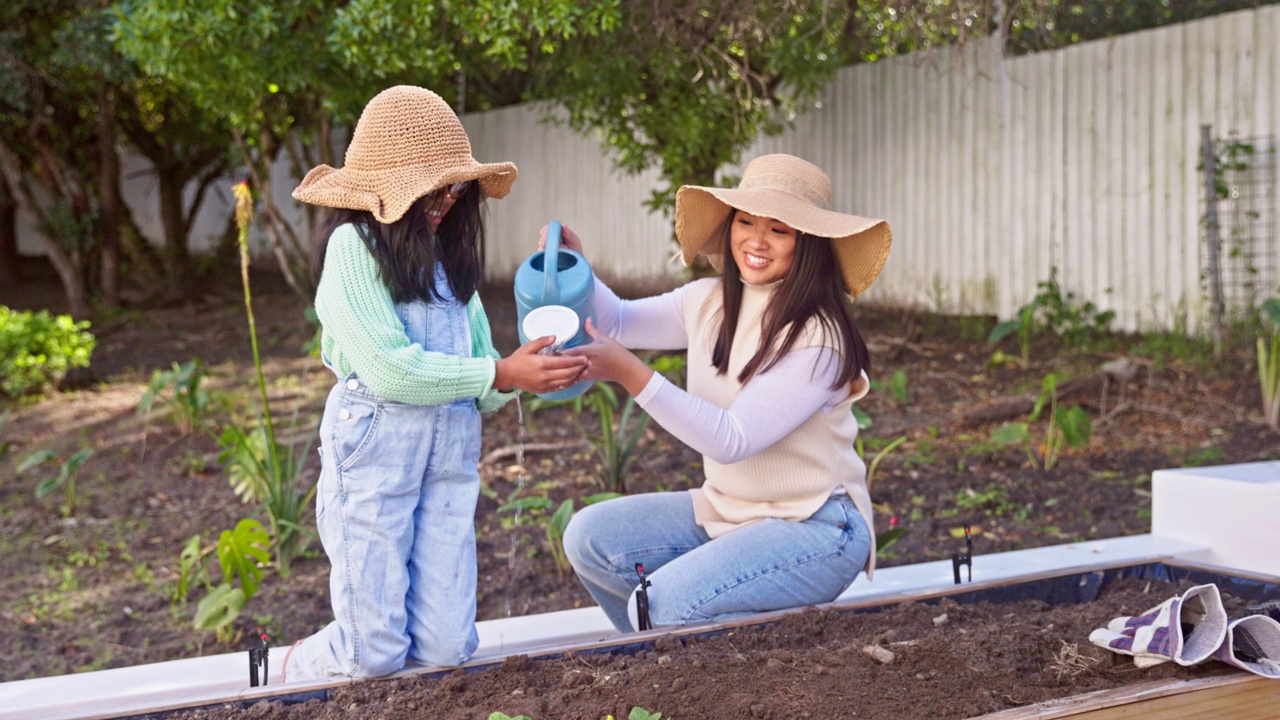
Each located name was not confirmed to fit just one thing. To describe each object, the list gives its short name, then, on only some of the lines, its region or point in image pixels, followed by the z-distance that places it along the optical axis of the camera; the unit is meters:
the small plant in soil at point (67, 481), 4.26
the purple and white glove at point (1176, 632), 1.98
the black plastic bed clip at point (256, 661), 2.26
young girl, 2.17
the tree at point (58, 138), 9.26
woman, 2.44
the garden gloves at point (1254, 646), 1.97
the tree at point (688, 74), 5.87
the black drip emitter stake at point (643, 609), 2.46
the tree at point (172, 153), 11.45
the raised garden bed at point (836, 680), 1.92
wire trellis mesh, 6.87
